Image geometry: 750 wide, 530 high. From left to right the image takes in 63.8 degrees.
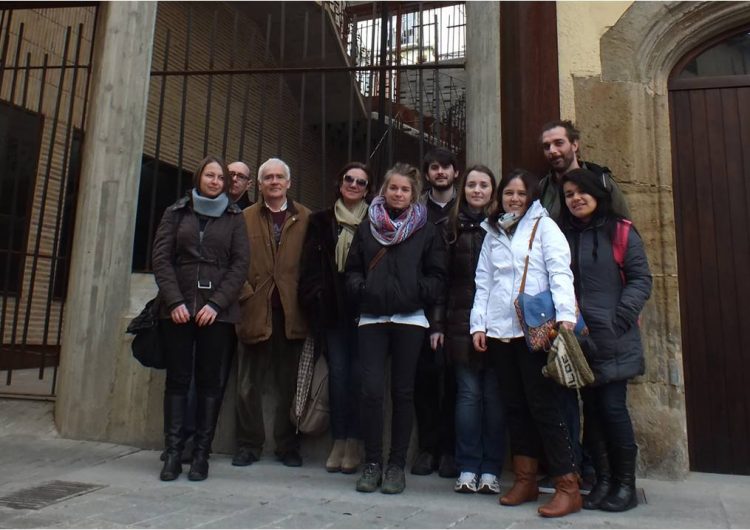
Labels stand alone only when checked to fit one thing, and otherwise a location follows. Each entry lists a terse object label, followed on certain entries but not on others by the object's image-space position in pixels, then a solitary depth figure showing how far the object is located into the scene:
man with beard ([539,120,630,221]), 3.71
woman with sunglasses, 3.89
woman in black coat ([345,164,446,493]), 3.41
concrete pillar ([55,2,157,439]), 4.61
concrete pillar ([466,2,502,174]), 4.45
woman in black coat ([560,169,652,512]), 3.12
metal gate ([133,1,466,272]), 5.05
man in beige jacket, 4.00
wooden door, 4.00
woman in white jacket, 3.04
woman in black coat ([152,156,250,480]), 3.62
